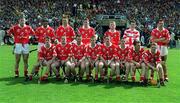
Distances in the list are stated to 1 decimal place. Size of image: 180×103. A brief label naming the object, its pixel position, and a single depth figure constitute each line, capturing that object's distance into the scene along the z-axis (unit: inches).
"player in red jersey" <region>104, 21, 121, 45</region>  647.8
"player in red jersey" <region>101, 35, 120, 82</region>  583.8
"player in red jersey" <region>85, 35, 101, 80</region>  590.9
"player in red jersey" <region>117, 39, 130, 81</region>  582.6
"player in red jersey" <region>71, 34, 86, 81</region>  599.5
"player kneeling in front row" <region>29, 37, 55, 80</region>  595.8
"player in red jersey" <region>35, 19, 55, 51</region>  665.6
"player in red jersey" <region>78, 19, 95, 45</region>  669.9
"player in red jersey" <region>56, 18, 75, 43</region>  655.1
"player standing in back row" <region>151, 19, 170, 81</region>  622.1
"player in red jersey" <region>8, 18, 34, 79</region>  624.4
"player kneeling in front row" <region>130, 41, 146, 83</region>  569.6
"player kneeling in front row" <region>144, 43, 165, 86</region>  571.2
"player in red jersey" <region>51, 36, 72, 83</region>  590.2
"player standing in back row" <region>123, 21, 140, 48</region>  636.7
